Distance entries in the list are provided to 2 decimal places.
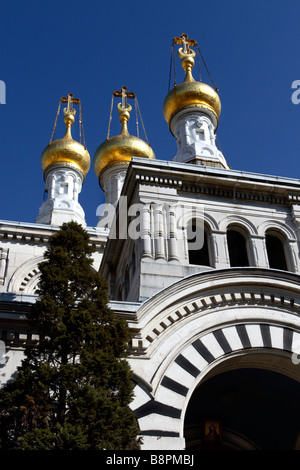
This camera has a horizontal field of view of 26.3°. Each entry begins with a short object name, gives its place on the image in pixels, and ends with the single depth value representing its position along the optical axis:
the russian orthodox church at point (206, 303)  12.88
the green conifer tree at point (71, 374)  10.00
